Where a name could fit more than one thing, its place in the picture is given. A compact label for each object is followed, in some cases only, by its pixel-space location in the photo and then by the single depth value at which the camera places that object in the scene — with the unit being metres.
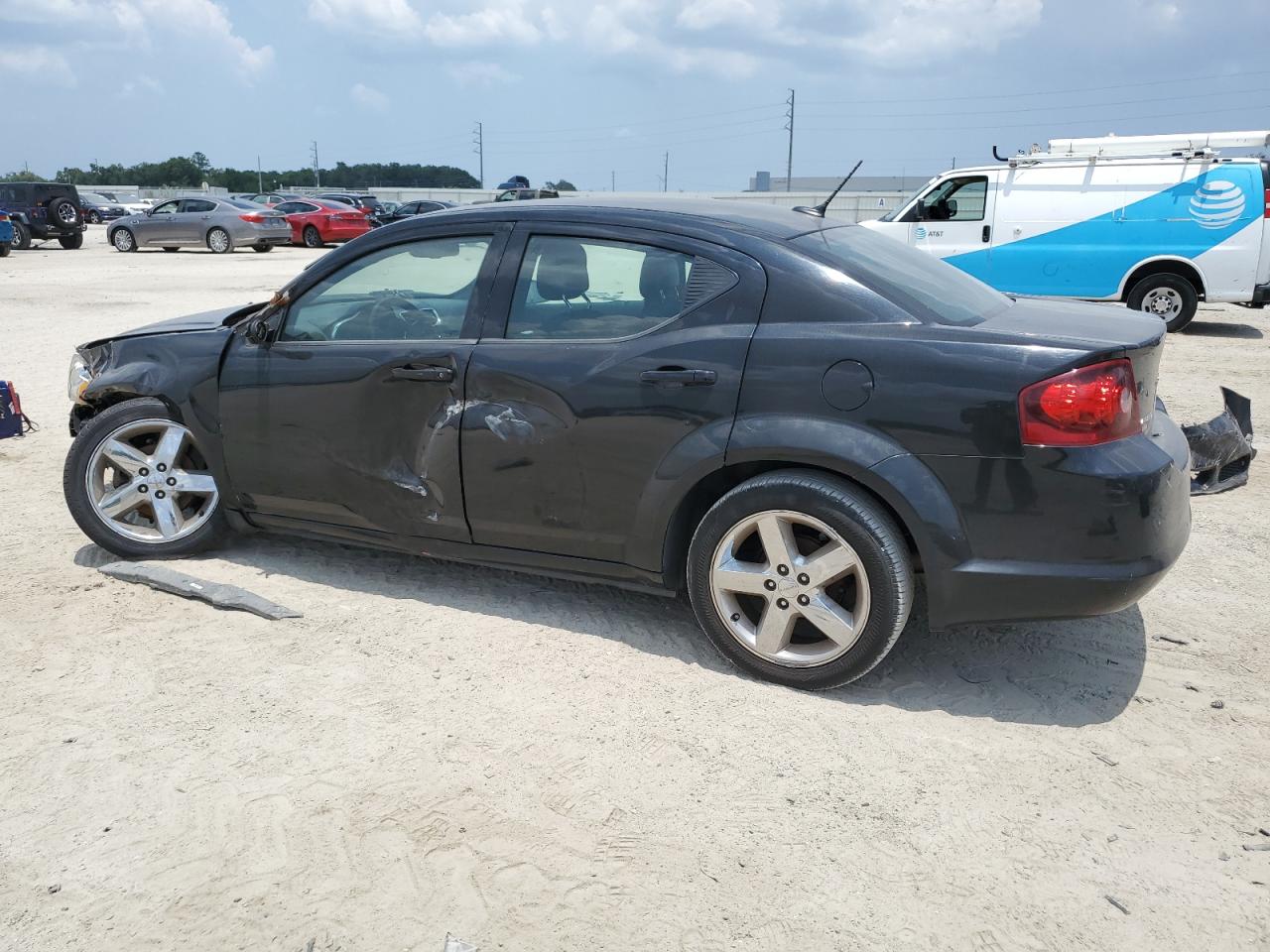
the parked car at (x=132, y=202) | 48.86
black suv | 26.47
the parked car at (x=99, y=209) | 44.34
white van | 11.84
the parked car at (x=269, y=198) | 30.37
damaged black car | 3.20
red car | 28.36
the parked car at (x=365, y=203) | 31.76
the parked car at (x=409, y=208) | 30.19
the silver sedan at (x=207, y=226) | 26.00
